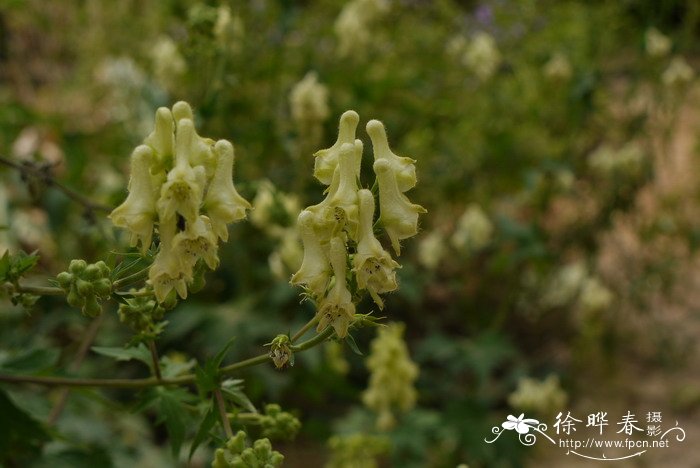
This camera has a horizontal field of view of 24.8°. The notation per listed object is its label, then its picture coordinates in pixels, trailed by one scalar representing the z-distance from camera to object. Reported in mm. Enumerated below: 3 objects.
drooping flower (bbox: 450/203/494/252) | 947
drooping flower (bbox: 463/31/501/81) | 1020
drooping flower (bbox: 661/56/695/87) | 948
